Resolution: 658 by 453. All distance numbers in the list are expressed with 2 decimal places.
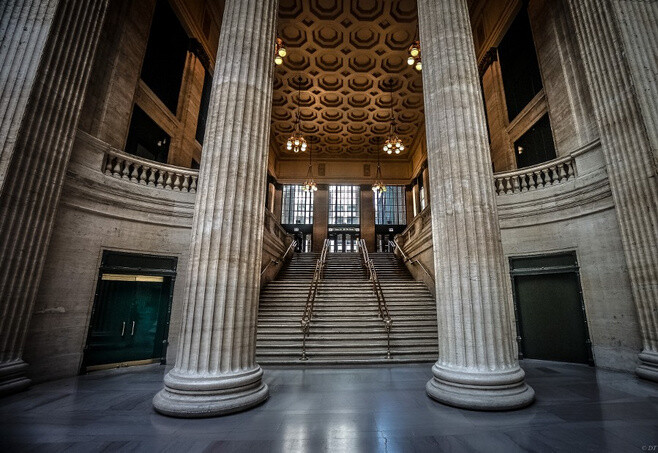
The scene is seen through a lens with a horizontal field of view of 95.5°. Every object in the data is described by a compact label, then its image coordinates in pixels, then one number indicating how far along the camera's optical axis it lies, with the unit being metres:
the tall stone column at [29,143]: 4.53
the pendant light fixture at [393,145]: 12.97
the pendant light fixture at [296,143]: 12.24
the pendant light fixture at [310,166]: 19.92
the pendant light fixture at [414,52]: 8.86
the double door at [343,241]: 20.09
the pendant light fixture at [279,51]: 8.81
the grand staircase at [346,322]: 6.69
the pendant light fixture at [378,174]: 20.04
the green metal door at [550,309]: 6.65
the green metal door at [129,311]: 6.12
